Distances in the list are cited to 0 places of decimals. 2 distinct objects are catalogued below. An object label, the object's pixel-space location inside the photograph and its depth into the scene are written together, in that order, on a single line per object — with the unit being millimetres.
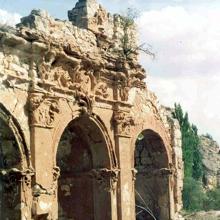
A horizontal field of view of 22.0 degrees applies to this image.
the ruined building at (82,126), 9383
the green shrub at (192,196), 27609
